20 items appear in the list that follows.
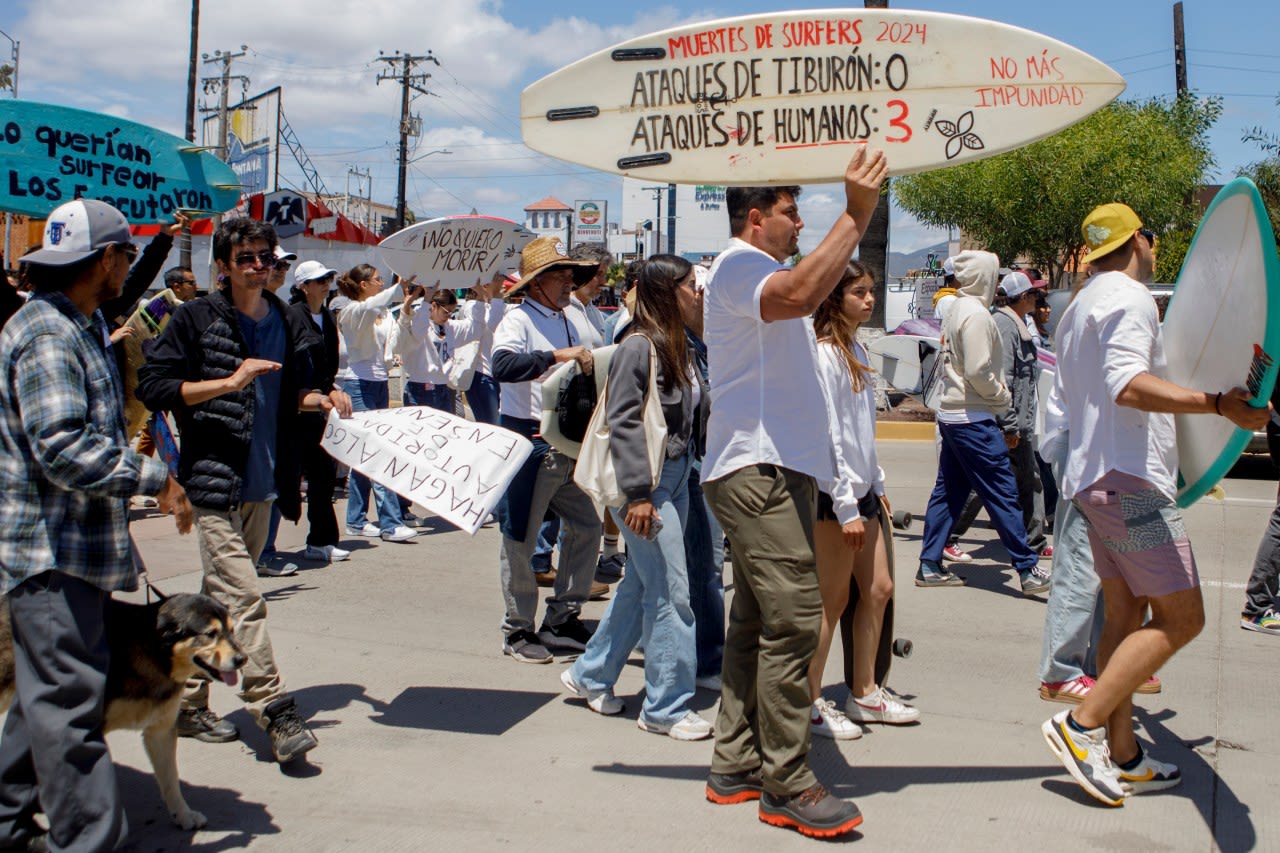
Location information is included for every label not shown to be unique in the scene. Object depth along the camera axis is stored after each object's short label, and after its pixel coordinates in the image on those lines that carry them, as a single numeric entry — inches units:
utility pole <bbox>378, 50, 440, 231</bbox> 1697.8
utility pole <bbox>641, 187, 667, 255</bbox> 2365.9
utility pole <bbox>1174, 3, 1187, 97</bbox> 1208.9
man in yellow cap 145.4
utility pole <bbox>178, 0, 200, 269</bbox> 1175.0
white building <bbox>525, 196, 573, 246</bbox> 6230.3
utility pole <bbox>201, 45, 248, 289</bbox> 1792.6
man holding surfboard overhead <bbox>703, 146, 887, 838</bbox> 139.6
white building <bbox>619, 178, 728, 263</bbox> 4781.7
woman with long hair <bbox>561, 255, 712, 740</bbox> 170.2
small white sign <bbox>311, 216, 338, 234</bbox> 930.7
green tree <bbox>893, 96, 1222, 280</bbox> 912.3
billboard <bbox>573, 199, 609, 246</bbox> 4439.0
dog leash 130.3
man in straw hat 212.4
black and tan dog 130.6
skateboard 183.3
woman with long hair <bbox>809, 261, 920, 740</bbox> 169.6
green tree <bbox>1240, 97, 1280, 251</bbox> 896.5
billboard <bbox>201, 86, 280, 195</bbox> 1291.8
